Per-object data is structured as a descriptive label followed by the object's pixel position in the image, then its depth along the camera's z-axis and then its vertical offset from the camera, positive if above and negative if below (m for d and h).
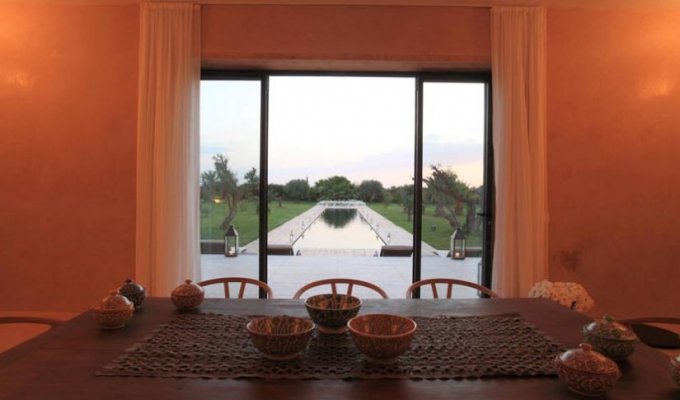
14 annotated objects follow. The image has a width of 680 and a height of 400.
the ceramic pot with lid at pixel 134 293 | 1.67 -0.36
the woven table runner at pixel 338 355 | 1.16 -0.46
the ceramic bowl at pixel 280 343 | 1.19 -0.40
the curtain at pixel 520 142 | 3.22 +0.52
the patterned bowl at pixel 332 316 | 1.40 -0.38
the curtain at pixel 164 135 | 3.20 +0.55
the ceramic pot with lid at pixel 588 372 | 1.02 -0.41
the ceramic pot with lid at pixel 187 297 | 1.67 -0.37
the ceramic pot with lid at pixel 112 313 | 1.45 -0.38
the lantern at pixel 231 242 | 3.61 -0.32
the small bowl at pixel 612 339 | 1.22 -0.39
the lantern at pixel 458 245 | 3.64 -0.33
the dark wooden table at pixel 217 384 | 1.04 -0.47
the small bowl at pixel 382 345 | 1.16 -0.39
